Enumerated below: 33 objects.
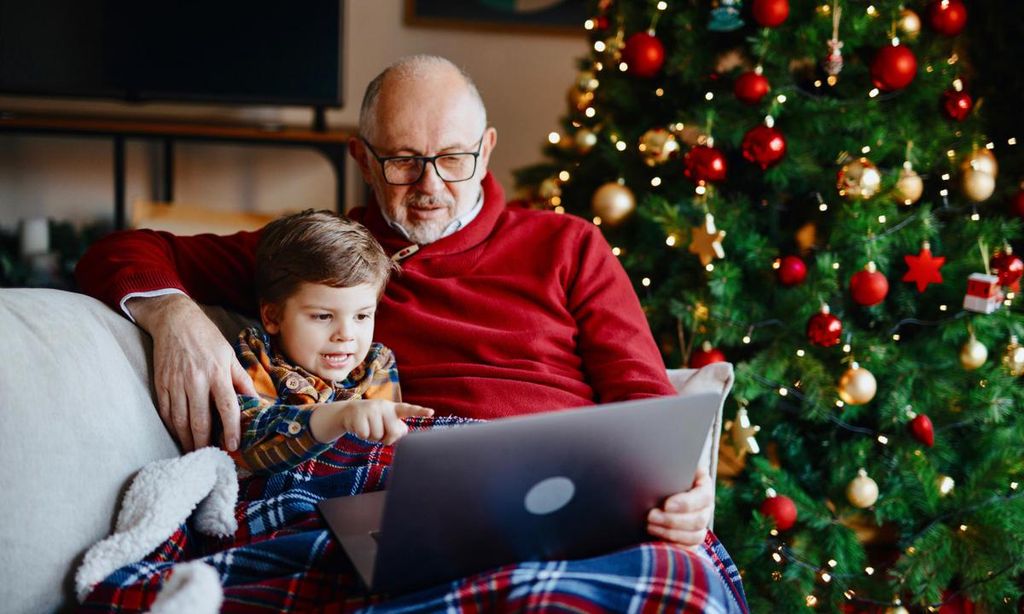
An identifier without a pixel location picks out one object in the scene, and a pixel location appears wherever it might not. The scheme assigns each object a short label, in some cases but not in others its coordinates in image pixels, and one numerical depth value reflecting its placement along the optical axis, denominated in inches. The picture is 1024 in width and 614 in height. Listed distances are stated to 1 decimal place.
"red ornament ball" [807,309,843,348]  79.3
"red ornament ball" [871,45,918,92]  78.4
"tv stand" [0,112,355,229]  124.7
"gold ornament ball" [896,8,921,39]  80.6
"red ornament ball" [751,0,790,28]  78.4
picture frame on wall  147.2
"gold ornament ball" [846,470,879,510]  80.9
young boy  53.7
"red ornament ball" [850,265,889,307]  78.9
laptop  37.5
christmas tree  80.2
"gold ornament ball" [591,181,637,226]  87.9
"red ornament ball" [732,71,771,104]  79.7
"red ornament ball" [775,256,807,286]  81.4
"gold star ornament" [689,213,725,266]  80.8
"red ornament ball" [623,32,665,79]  84.4
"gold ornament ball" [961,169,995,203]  81.7
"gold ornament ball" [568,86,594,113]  97.1
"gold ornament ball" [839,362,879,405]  79.5
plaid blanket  41.7
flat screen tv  127.2
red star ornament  80.8
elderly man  63.4
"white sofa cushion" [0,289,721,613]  43.5
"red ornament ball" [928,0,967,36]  82.0
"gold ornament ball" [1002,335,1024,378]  82.7
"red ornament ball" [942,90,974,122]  81.7
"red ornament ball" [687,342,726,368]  82.9
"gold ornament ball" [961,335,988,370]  81.2
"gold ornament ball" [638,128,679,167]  85.0
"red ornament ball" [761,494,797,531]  79.5
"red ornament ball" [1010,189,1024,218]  83.4
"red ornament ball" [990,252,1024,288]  80.4
